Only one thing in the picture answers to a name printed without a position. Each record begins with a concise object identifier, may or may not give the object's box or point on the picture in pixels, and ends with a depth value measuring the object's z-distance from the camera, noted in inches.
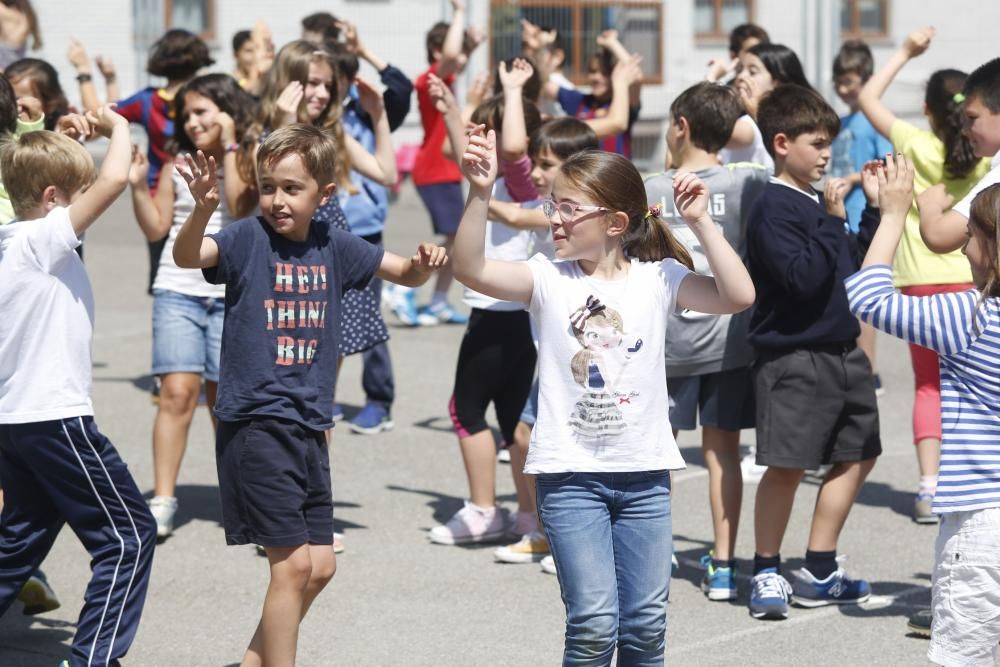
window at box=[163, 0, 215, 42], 1698.6
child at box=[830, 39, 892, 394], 622.4
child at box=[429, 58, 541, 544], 451.5
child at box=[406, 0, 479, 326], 814.7
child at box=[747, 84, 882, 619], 382.2
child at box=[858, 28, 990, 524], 449.2
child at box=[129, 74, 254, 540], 454.4
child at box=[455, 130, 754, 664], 285.7
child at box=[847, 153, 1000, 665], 278.4
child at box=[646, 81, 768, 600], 404.7
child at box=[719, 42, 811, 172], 506.1
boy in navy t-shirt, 315.8
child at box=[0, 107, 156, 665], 322.8
